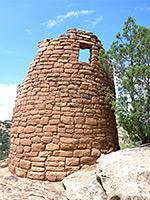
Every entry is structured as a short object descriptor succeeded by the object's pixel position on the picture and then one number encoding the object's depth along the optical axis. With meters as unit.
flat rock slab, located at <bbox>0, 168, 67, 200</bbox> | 2.77
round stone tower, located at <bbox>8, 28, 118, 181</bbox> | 3.62
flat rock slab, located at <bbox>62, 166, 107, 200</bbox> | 2.52
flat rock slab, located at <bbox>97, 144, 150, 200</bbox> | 1.92
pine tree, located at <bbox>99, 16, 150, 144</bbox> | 3.79
